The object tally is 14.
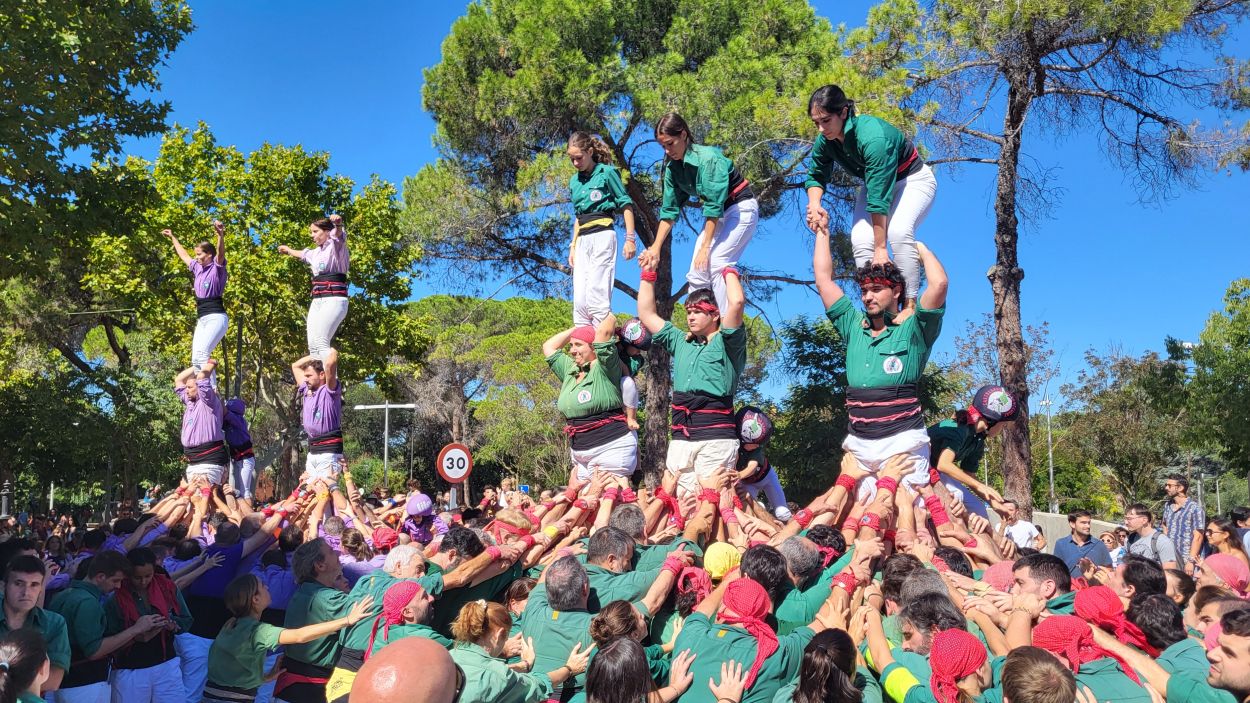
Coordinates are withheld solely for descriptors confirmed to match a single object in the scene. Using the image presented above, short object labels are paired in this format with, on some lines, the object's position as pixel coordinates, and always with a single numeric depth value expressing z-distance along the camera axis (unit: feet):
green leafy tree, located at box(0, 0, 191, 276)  31.17
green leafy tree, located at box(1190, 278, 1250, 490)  69.97
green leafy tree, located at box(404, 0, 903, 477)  52.08
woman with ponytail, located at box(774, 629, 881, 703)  11.02
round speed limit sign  39.63
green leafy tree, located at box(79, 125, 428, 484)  68.64
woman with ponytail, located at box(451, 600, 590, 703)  11.50
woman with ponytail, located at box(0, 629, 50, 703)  11.08
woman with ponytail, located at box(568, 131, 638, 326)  26.96
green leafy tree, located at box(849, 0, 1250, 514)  40.88
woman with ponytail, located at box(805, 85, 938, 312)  19.65
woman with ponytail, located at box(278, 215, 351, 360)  31.63
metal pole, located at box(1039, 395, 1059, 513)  83.45
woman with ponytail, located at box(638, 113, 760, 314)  23.43
